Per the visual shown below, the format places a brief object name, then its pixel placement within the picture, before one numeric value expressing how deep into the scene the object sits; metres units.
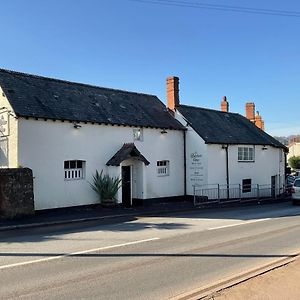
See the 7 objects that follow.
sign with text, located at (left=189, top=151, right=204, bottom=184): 19.86
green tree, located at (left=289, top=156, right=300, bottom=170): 56.67
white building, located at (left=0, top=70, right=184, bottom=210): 13.74
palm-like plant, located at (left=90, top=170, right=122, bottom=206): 15.56
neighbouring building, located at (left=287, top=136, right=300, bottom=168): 69.95
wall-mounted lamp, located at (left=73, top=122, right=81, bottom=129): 14.95
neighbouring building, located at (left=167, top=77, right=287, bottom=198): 19.91
